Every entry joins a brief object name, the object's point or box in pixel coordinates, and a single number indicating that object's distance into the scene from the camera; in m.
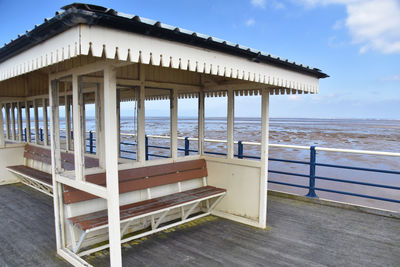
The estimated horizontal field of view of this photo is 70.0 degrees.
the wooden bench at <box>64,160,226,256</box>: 3.26
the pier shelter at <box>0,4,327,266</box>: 2.19
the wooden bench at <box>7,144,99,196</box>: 5.33
